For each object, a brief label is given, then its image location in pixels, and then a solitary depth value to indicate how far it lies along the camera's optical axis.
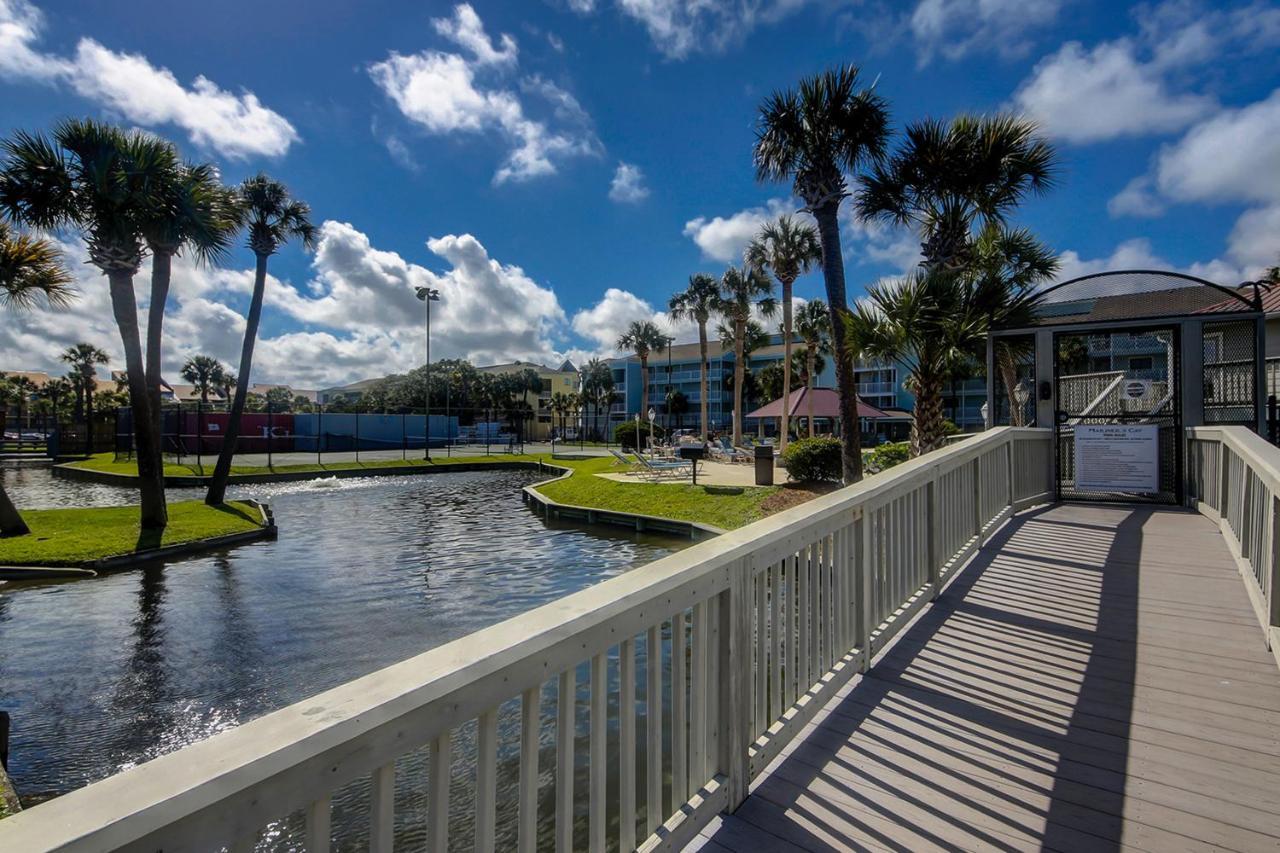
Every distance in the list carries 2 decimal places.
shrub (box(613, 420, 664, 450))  36.13
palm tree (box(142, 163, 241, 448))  11.34
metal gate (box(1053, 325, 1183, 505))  7.48
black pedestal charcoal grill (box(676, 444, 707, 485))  15.76
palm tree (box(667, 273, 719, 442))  32.09
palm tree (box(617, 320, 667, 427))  47.75
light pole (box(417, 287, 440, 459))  35.12
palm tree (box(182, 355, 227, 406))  67.38
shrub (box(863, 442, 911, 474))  14.42
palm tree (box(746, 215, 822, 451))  22.31
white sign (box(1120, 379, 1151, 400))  8.08
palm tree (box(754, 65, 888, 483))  11.09
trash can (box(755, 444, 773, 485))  15.56
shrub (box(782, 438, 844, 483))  14.08
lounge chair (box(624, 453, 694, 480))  18.93
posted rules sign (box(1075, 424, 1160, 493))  7.43
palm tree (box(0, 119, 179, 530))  10.48
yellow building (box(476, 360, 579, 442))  75.19
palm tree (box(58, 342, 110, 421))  53.88
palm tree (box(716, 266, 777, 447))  27.98
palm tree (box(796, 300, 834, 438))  33.91
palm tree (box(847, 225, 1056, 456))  8.99
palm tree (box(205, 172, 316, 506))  15.26
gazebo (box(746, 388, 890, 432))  19.53
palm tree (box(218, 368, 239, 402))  70.57
